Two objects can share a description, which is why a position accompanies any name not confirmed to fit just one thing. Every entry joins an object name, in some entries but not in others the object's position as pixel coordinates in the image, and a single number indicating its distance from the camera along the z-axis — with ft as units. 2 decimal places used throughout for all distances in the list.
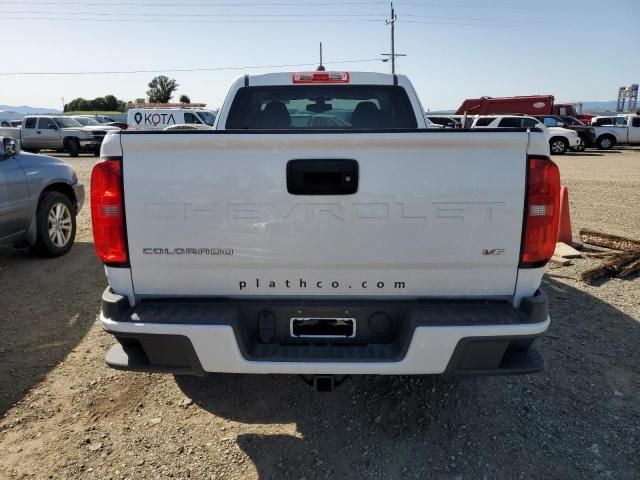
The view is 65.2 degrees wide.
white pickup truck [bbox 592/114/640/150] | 83.71
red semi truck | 98.53
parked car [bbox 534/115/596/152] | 80.43
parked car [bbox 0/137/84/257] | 17.52
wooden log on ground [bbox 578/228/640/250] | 20.56
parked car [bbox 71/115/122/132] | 73.12
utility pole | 151.23
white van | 60.82
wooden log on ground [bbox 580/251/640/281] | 17.15
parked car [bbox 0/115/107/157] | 71.82
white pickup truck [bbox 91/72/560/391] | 7.38
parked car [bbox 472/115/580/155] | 75.72
